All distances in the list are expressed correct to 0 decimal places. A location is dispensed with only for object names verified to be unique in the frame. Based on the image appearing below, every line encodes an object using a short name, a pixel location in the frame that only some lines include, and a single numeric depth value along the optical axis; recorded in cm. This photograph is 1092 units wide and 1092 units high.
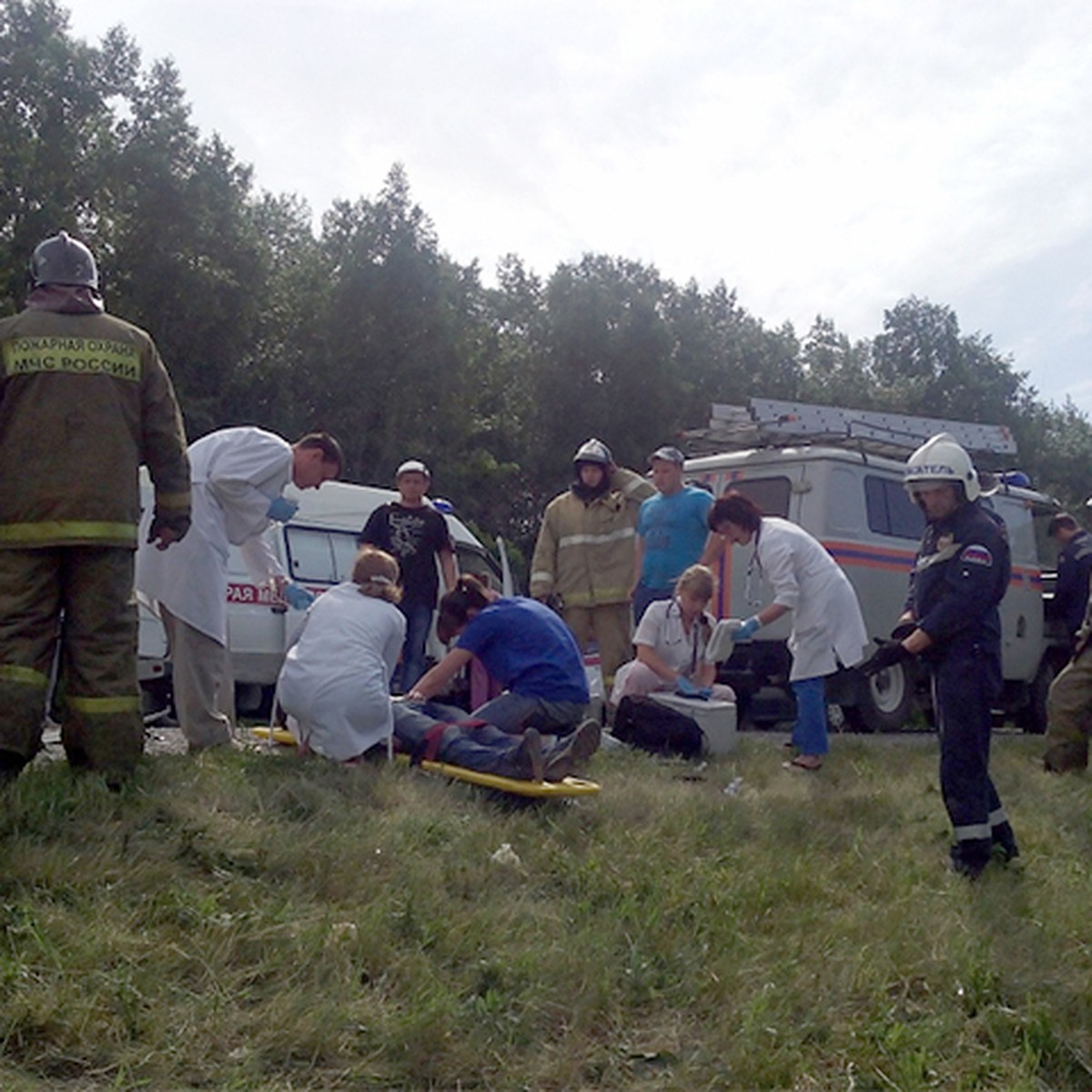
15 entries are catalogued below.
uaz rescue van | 1110
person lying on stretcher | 537
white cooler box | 765
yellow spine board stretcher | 527
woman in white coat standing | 751
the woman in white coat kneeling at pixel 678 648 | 784
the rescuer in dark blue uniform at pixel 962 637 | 519
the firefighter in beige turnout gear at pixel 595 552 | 851
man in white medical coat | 599
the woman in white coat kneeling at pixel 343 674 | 568
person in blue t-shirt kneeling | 631
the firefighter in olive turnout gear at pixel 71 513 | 453
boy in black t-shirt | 852
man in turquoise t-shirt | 847
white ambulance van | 902
